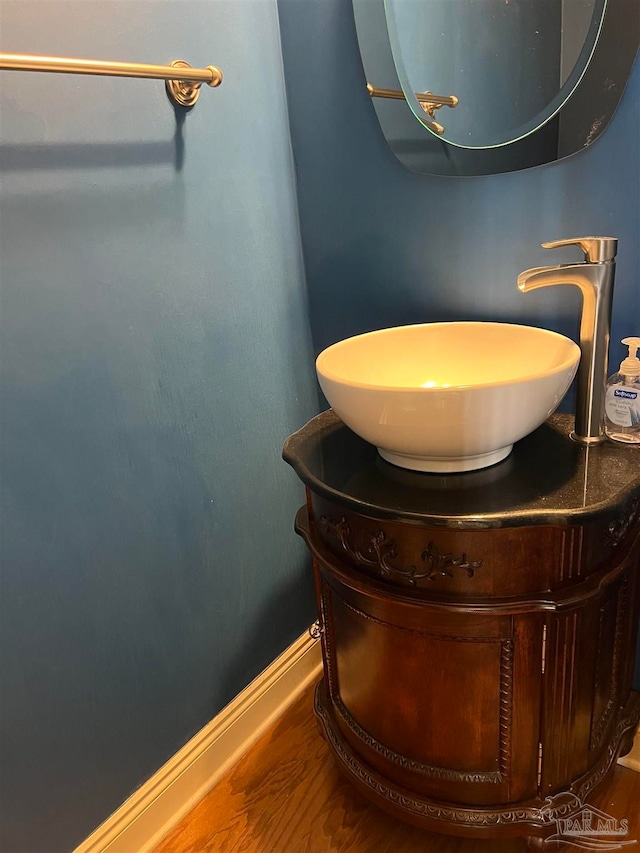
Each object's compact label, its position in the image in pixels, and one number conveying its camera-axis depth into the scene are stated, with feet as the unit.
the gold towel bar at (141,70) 2.78
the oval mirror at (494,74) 3.31
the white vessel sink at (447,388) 2.80
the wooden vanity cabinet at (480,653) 2.98
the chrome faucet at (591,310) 3.21
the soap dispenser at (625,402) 3.39
